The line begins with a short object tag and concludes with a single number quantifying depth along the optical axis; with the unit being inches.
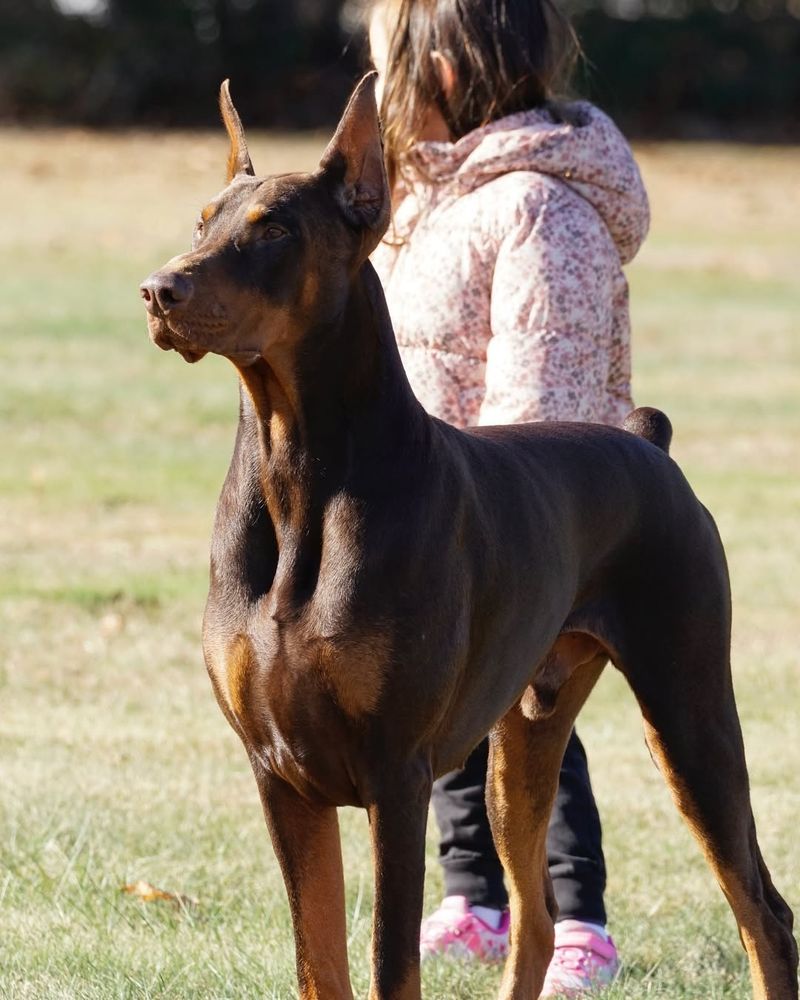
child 343.9
